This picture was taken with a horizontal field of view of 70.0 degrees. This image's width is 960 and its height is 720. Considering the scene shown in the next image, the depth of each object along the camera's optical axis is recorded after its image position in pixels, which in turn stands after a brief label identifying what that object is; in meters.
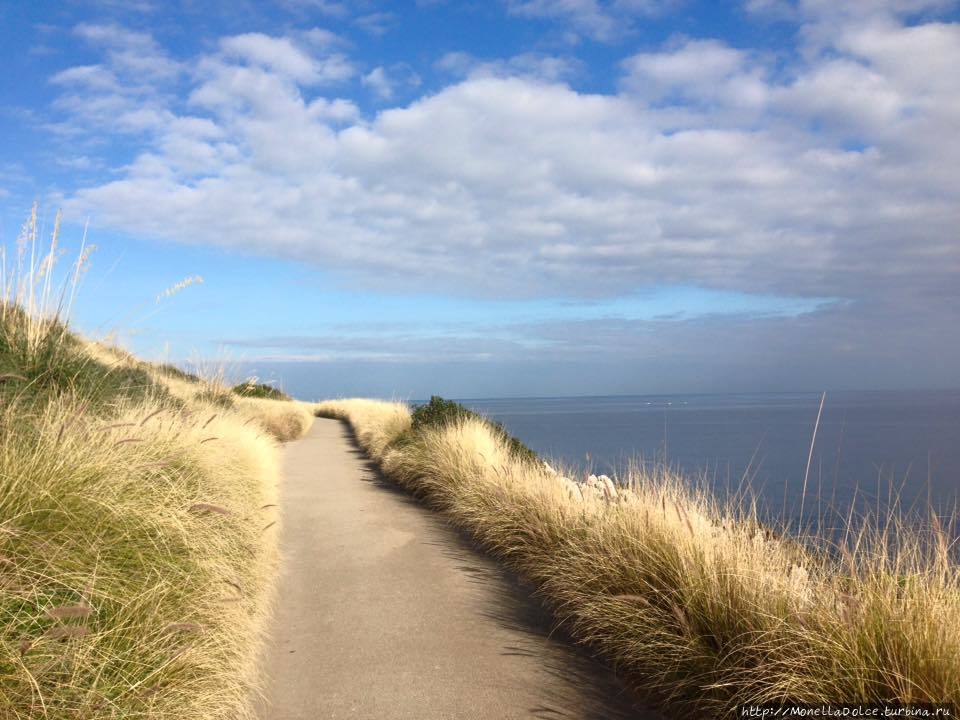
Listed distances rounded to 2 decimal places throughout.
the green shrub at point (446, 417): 13.45
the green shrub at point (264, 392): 33.77
